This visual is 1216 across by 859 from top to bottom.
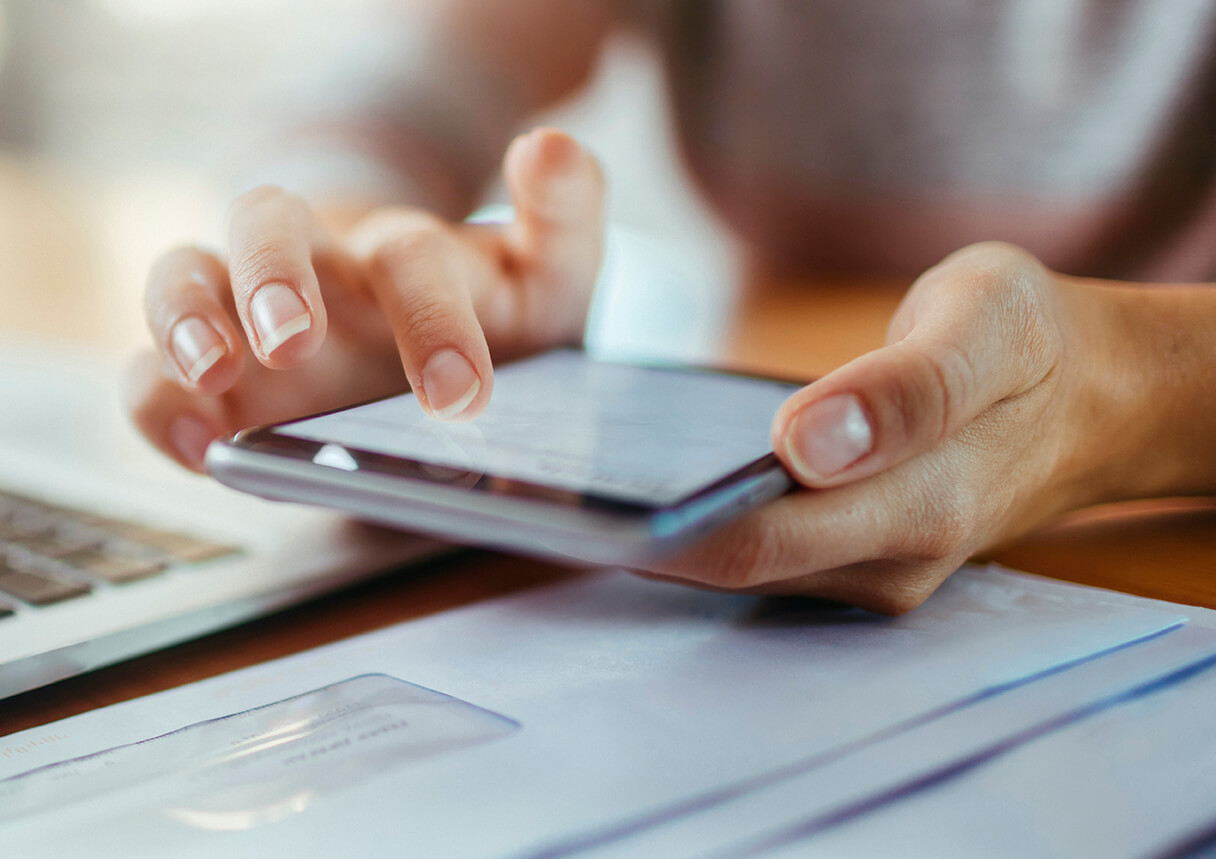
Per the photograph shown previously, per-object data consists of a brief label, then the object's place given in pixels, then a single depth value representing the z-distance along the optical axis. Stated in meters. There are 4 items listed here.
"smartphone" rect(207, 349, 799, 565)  0.17
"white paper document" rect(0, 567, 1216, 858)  0.16
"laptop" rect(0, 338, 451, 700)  0.24
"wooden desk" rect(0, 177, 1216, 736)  0.24
